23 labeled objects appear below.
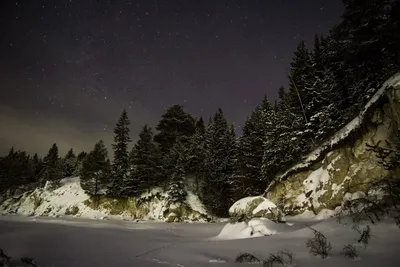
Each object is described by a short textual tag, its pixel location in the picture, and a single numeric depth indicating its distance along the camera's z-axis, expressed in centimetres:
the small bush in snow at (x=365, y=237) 565
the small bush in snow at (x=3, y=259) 559
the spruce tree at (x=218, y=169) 3281
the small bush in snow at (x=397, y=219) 614
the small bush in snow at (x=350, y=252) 509
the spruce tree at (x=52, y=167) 3997
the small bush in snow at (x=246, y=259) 585
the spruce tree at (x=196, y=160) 3522
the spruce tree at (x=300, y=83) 2687
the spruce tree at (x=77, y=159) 4934
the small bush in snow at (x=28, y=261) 554
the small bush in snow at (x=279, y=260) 534
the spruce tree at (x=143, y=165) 3209
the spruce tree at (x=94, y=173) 3384
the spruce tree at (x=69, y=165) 5117
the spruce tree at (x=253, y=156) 2981
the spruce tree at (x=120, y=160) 3192
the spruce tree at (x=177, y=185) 2995
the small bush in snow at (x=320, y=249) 554
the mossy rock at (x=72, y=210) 3191
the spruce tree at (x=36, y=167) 5528
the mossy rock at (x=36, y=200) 3612
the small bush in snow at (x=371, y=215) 696
